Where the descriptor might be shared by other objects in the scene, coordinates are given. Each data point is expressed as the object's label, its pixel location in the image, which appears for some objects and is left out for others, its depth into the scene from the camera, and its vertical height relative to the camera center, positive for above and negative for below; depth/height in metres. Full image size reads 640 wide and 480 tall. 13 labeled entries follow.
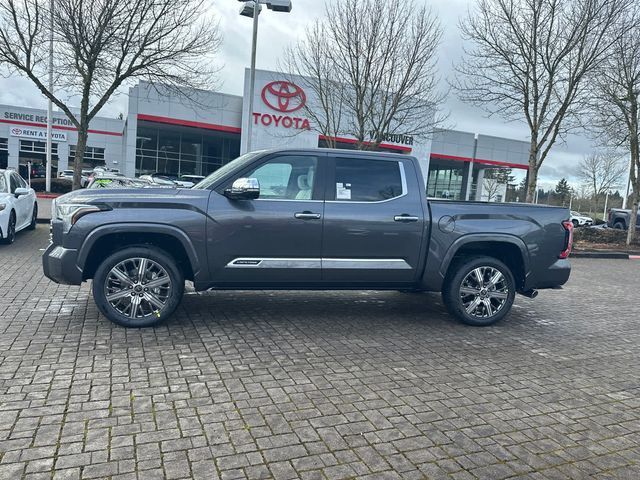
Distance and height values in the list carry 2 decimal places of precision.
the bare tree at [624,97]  14.67 +3.61
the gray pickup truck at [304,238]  5.09 -0.54
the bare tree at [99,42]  13.47 +3.53
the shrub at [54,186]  28.16 -1.06
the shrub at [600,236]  18.76 -0.93
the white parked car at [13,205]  10.01 -0.86
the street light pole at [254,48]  14.34 +3.95
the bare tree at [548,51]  13.30 +4.19
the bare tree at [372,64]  14.22 +3.69
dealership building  30.52 +3.23
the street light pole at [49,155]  25.43 +0.58
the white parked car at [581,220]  33.34 -0.72
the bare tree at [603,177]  50.56 +3.46
